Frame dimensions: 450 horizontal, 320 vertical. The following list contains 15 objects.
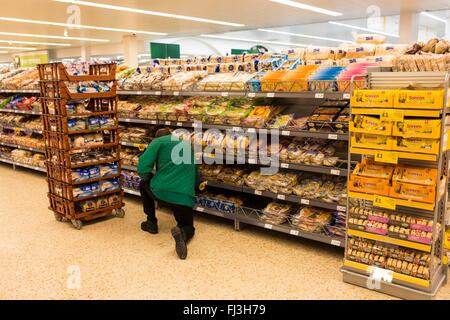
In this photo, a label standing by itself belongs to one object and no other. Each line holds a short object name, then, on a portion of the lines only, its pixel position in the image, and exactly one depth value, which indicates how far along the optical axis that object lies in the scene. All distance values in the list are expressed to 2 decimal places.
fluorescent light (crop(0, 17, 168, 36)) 12.43
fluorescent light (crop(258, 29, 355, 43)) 17.04
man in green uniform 4.13
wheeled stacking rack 4.62
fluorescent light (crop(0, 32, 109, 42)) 15.73
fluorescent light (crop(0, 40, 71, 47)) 18.28
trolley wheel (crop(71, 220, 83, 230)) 4.78
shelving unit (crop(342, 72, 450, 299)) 2.91
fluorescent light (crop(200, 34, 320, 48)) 20.90
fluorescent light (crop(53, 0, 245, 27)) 10.29
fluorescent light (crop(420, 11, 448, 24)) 13.12
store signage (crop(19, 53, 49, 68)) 15.21
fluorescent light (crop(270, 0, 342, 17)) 10.49
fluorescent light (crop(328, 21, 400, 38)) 14.75
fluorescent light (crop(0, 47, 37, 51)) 21.72
